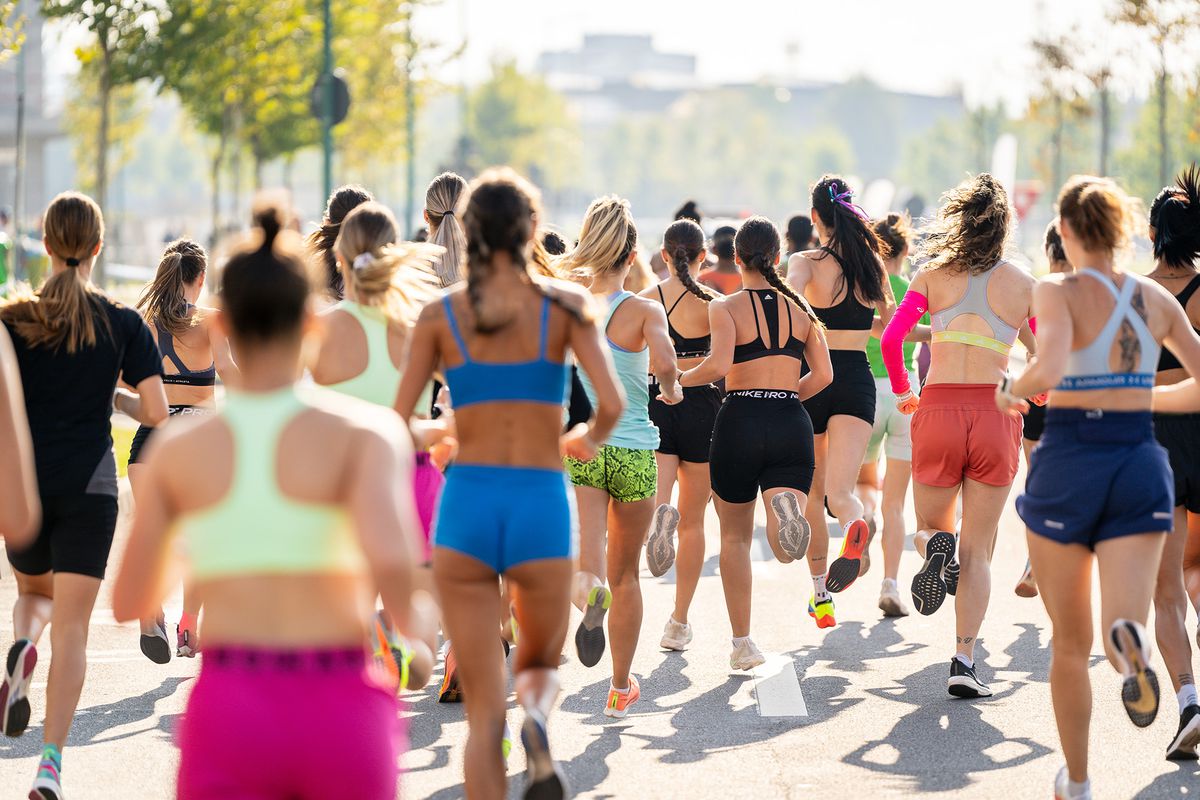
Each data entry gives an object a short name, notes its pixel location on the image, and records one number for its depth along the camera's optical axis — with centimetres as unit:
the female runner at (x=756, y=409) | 1677
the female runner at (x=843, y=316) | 1933
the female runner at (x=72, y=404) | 1237
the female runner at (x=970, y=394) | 1603
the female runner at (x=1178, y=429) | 1407
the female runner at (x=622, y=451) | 1494
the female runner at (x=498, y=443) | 1019
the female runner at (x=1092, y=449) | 1147
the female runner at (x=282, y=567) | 691
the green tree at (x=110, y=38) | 4941
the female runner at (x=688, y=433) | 1772
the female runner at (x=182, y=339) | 1720
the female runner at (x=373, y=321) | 1265
